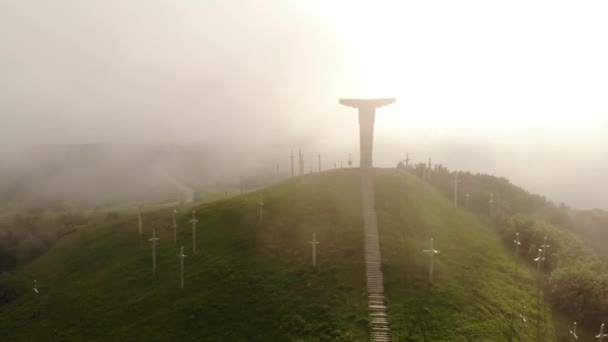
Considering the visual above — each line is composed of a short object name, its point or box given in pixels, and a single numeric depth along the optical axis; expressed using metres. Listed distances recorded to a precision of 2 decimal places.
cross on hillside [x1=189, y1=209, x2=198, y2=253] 74.38
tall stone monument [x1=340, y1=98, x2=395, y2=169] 91.69
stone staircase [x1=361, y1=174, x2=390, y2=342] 53.28
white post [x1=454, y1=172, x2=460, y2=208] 92.62
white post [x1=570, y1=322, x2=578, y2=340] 55.81
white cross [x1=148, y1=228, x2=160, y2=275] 70.48
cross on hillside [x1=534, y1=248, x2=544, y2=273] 69.79
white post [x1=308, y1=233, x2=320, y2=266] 65.25
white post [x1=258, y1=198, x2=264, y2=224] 79.25
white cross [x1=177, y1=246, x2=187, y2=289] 65.06
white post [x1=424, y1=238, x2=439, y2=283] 61.06
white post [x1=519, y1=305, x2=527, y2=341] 54.14
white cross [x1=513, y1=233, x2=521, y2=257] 76.23
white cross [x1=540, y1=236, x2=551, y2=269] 70.43
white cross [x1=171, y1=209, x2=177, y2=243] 79.21
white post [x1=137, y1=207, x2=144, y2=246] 81.63
